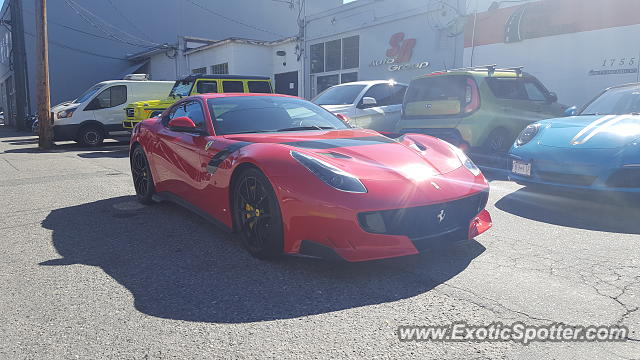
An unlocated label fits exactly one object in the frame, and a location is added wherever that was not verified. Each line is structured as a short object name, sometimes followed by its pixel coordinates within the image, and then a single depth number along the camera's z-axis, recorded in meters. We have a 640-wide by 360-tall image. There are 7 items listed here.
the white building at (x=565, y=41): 10.45
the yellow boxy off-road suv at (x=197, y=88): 11.99
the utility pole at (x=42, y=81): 13.66
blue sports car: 4.48
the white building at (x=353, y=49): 14.46
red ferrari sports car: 3.00
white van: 14.02
